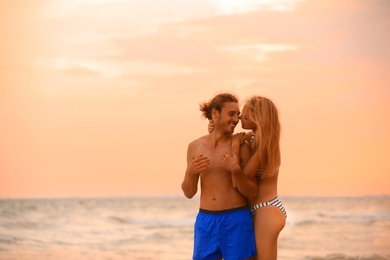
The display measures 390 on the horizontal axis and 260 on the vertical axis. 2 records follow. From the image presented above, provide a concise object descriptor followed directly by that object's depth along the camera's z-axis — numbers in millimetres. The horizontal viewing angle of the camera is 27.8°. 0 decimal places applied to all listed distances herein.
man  5109
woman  5102
